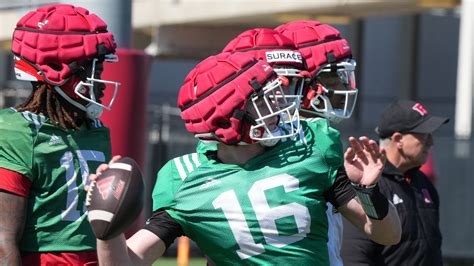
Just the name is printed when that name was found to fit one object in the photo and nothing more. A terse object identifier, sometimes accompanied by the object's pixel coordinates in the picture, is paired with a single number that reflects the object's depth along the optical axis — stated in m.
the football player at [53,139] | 8.85
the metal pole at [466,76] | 33.53
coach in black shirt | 11.18
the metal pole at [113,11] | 14.14
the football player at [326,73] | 9.62
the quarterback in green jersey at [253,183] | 7.90
